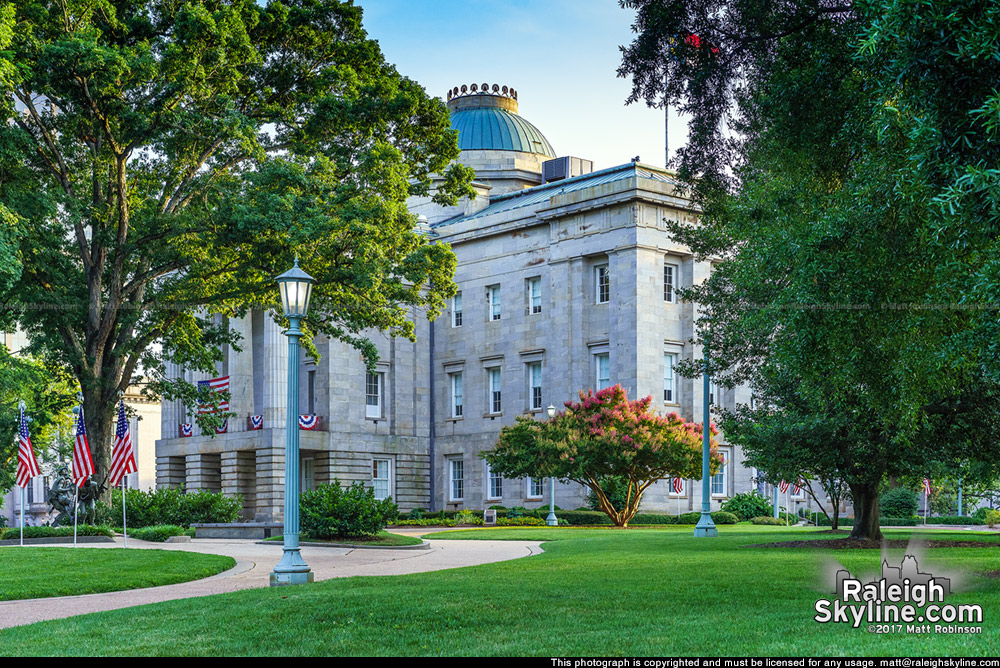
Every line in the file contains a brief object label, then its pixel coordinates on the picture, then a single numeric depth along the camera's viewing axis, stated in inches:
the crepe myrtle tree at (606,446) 1776.6
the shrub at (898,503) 2385.6
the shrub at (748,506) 2156.7
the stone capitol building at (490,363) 2206.0
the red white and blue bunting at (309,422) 2353.6
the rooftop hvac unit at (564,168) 2822.3
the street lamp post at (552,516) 1859.0
